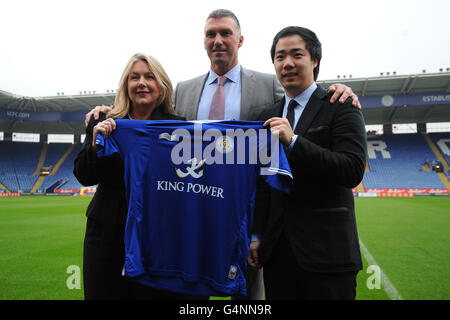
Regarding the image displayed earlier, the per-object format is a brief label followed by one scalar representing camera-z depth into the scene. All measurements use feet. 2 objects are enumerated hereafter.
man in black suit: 5.40
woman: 6.23
